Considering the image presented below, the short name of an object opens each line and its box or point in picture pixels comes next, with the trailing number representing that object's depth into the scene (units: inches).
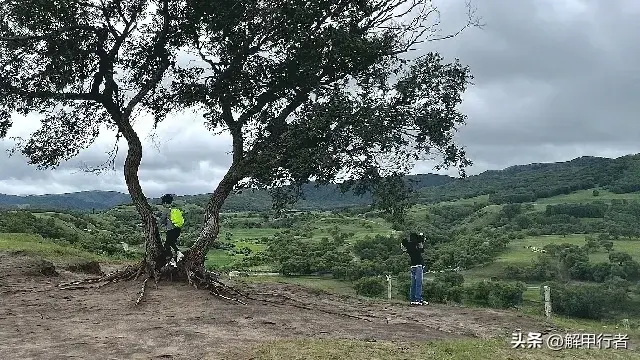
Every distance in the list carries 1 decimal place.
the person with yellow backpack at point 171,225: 622.2
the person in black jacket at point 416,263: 673.0
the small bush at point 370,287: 1264.8
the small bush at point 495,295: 1320.1
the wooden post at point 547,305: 681.6
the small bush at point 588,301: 1455.5
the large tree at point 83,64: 613.9
